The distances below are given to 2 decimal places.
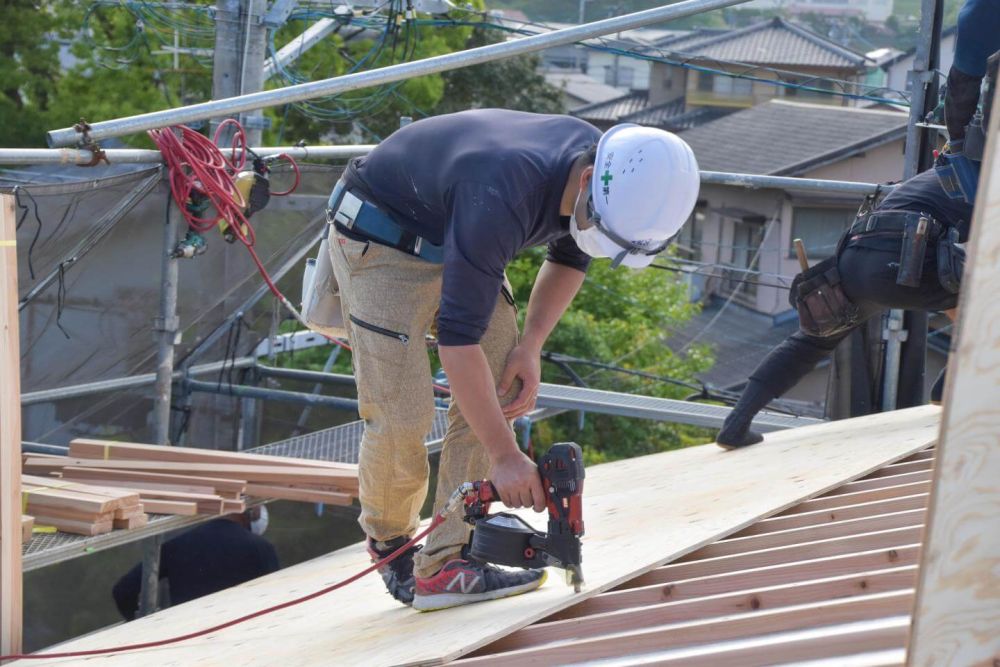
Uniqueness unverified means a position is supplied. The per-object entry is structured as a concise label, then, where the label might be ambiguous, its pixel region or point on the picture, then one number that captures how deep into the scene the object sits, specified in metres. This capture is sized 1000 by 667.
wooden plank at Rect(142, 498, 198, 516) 8.20
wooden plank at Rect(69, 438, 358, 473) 9.21
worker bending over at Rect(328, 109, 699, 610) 5.09
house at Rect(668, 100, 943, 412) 49.16
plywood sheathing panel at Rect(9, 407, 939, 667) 5.42
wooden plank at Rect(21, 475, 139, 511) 7.67
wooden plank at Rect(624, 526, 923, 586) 5.40
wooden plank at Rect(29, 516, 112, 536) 7.50
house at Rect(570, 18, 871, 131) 68.19
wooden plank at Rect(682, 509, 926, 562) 5.74
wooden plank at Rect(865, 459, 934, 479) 7.25
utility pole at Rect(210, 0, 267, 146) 16.81
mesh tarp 9.62
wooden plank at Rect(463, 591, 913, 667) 4.31
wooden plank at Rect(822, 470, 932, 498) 6.83
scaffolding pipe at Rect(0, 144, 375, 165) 7.30
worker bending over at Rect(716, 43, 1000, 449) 7.79
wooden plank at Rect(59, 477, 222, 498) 8.54
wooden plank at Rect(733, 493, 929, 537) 6.11
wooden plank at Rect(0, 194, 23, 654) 5.69
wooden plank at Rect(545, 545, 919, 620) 5.05
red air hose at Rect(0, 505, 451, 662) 5.94
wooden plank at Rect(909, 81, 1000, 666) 3.09
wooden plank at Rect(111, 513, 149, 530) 7.76
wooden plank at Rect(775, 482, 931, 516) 6.50
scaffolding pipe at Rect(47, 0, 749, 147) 7.94
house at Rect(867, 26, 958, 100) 60.53
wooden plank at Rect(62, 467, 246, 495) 8.75
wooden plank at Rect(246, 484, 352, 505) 9.16
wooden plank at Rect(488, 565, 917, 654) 4.68
